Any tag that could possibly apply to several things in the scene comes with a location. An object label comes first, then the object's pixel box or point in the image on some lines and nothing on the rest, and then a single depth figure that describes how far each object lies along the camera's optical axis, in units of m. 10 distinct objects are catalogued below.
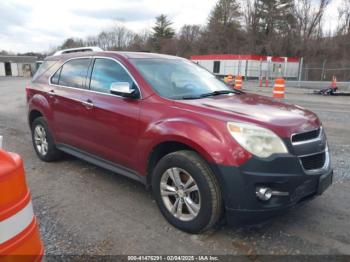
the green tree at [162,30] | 78.09
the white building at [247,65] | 36.22
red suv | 2.93
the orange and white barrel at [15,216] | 1.88
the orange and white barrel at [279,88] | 13.73
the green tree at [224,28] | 60.88
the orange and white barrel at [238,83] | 18.47
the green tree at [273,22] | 54.31
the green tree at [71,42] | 89.02
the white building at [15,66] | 72.25
